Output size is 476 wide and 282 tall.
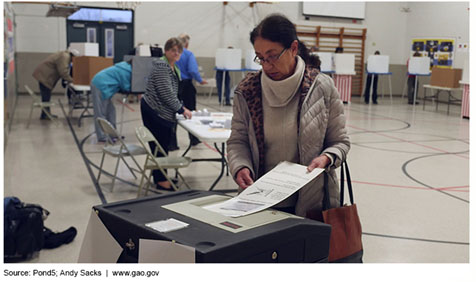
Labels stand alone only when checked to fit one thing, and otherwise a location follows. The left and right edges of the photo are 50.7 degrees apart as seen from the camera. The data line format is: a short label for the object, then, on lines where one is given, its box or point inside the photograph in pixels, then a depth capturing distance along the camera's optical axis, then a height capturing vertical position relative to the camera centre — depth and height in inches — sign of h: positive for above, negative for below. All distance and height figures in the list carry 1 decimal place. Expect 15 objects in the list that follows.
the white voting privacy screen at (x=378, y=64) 518.0 +6.5
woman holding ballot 69.5 -7.4
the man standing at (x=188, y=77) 258.7 -6.5
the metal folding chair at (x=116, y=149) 167.9 -30.6
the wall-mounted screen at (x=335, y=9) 570.6 +68.5
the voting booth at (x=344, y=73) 499.8 -3.3
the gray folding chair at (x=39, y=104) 314.3 -27.7
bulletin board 536.4 +25.0
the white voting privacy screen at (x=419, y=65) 500.4 +6.7
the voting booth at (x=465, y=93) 403.9 -15.8
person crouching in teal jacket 250.8 -10.9
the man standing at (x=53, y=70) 335.3 -6.6
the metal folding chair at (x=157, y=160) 161.9 -31.8
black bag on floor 117.0 -40.0
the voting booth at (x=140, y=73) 247.3 -4.9
